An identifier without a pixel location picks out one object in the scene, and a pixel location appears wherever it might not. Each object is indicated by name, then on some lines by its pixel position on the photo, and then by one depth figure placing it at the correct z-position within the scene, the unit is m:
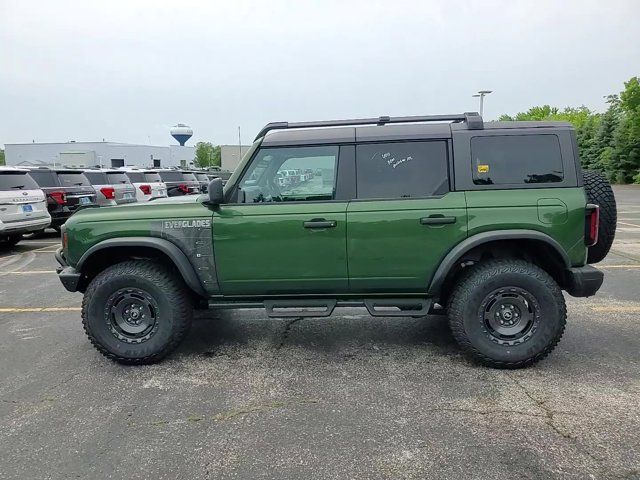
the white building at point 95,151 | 75.44
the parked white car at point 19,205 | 9.61
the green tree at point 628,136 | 28.12
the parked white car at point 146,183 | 15.30
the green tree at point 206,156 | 82.80
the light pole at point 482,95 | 29.77
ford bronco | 3.87
